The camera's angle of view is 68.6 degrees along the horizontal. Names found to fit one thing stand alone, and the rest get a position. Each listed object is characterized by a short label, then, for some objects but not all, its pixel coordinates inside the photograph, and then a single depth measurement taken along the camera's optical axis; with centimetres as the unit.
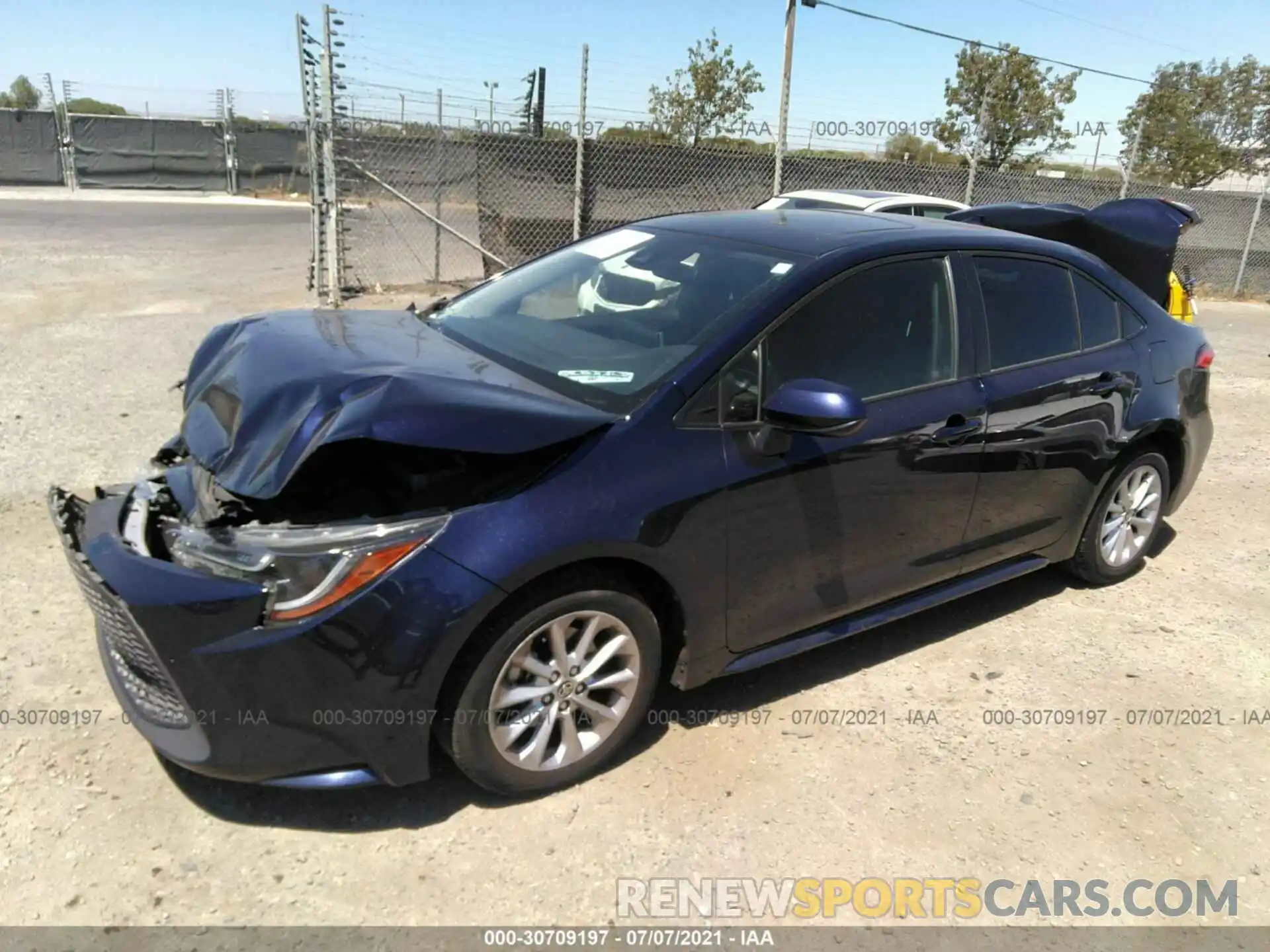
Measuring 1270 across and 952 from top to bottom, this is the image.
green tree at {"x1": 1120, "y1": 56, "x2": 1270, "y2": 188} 2620
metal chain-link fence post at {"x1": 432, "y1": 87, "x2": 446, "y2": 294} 1120
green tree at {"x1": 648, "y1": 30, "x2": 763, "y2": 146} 2436
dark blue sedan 243
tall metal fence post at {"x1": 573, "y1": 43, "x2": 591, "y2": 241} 1006
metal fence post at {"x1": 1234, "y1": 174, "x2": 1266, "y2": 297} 1645
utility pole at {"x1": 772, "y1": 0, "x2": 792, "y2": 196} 1054
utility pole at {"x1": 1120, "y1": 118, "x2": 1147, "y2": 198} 1499
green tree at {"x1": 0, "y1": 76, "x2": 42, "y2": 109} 4297
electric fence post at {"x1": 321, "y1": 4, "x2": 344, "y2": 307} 911
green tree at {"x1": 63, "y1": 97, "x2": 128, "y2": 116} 4973
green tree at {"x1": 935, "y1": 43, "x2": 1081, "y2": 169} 2436
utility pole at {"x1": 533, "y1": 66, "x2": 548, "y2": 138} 1407
